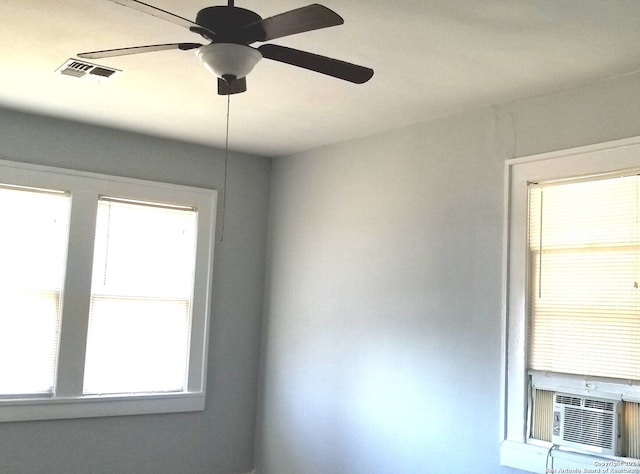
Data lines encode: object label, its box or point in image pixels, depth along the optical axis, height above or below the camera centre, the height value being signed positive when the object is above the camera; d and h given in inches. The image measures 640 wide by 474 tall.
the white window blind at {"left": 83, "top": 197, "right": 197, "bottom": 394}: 178.2 +0.2
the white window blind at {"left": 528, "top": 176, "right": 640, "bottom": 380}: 122.0 +7.8
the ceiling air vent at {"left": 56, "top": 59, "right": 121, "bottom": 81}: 132.6 +43.7
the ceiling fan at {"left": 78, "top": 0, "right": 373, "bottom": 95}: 80.2 +32.7
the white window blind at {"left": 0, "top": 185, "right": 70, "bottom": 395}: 165.6 +2.1
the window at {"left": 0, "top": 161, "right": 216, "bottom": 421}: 167.0 +0.8
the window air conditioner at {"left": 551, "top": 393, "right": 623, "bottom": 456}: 121.0 -18.2
